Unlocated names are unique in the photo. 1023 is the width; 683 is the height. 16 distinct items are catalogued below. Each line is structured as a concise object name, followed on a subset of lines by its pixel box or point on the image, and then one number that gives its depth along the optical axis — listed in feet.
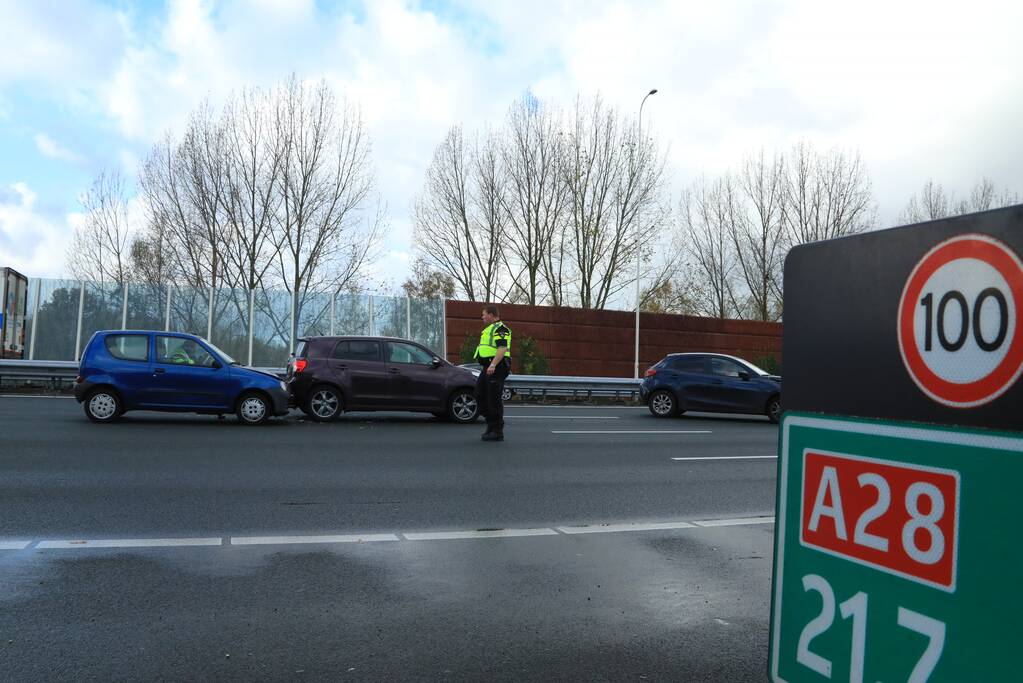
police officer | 42.63
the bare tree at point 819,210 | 140.87
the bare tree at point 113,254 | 131.54
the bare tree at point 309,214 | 110.42
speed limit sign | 4.02
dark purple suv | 51.37
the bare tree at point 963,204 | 148.15
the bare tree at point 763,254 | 144.15
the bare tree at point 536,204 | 121.80
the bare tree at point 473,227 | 124.26
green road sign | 4.08
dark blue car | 62.34
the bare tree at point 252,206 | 110.52
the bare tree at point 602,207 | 121.08
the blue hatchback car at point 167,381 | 45.50
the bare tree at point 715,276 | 150.41
